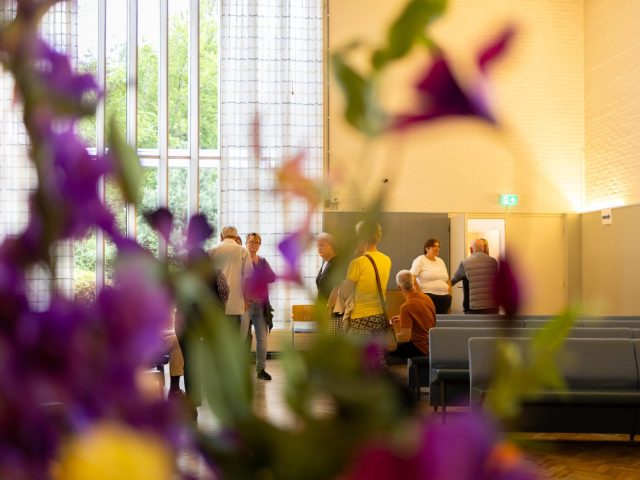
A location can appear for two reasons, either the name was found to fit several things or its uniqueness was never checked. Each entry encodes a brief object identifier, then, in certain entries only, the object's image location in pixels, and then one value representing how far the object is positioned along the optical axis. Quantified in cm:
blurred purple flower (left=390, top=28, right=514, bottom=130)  132
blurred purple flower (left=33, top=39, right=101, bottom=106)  149
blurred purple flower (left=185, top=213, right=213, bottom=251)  172
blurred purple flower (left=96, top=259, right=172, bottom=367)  113
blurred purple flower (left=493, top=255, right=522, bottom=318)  147
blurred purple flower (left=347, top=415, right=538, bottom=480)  101
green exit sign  2964
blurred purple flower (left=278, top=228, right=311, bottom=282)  152
